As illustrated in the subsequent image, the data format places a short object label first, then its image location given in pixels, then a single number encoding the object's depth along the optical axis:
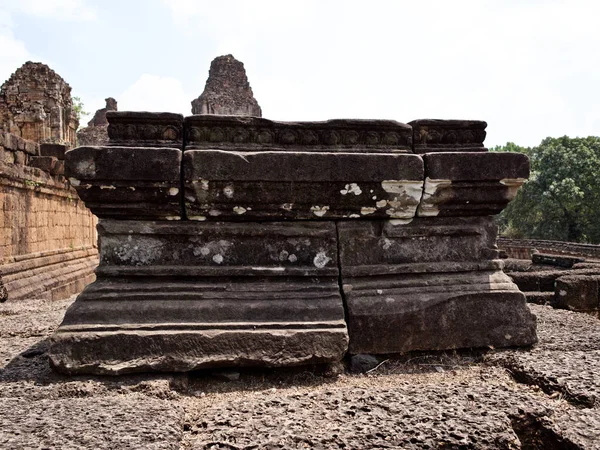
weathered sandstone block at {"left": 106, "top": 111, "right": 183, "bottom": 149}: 2.29
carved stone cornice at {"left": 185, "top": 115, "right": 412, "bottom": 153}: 2.34
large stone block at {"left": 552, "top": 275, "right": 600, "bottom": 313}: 5.65
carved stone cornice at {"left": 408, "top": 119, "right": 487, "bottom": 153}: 2.48
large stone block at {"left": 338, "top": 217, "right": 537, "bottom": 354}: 2.22
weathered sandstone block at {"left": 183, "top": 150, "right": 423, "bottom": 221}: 2.18
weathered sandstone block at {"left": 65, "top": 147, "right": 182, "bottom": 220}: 2.15
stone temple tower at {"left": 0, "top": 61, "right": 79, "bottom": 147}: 14.41
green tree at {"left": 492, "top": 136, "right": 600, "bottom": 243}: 27.92
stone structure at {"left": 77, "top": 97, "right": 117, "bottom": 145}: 24.22
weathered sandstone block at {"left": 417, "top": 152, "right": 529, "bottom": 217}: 2.34
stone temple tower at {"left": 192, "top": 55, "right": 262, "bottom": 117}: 23.31
